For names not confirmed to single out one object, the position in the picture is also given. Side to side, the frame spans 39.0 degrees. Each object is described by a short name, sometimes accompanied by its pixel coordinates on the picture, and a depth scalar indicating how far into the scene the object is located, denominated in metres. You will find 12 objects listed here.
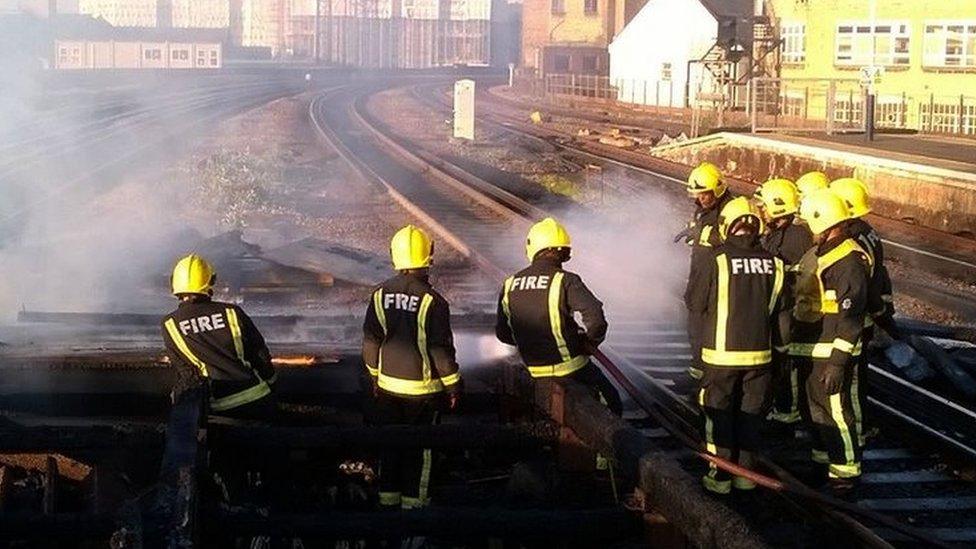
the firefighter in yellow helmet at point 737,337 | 8.02
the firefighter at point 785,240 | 9.66
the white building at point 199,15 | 110.12
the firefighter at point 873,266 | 8.48
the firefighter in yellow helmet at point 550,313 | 7.97
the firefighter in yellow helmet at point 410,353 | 7.73
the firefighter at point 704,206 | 10.11
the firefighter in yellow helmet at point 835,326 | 8.08
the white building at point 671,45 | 51.31
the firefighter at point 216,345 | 7.89
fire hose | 6.32
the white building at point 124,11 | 94.12
